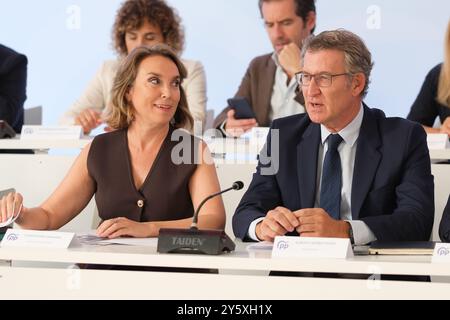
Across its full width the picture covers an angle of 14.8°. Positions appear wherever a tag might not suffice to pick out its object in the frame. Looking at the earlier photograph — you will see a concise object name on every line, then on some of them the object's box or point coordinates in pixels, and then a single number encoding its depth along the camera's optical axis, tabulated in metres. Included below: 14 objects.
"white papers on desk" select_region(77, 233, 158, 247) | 4.76
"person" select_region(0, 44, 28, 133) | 9.24
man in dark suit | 5.16
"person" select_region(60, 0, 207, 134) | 9.36
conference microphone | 4.32
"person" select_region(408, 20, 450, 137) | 8.55
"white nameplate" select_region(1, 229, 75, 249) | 4.53
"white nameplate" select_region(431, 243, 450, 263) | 4.10
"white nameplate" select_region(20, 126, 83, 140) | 7.54
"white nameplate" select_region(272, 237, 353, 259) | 4.17
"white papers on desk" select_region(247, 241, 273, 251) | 4.62
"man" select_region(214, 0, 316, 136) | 9.13
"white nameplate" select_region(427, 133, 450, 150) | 7.03
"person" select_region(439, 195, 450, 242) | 4.89
